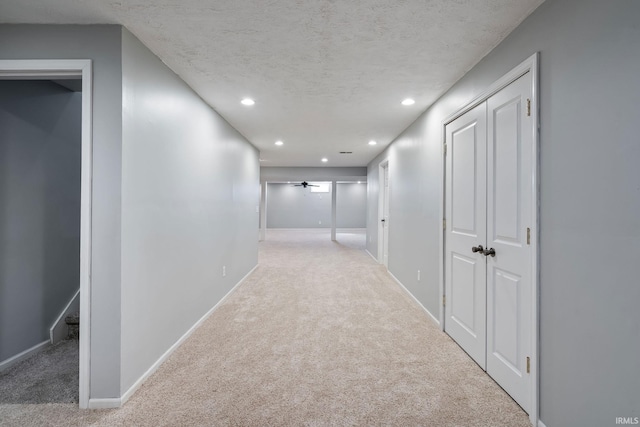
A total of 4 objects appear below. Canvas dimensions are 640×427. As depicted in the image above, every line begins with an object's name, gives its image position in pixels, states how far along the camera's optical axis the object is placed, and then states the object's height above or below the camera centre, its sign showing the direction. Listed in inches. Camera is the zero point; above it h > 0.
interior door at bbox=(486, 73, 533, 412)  67.9 -5.8
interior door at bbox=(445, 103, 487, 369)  87.7 -5.9
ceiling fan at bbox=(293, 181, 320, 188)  546.5 +57.9
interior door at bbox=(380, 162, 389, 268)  249.6 +0.0
